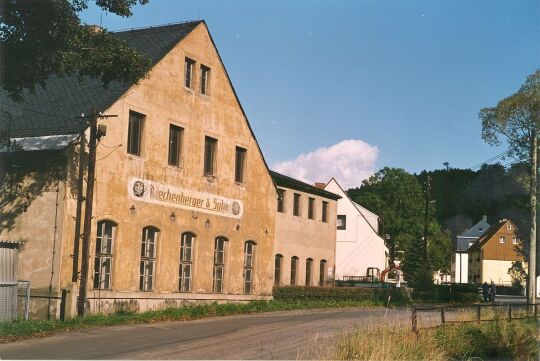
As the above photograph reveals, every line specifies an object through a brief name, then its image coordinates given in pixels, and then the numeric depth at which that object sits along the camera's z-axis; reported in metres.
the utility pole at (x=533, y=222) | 34.66
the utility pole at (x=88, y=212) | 22.59
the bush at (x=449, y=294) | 46.22
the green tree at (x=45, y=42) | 16.83
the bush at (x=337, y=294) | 35.62
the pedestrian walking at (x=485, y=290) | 49.21
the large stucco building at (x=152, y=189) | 23.14
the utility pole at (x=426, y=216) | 50.28
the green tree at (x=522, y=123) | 37.38
